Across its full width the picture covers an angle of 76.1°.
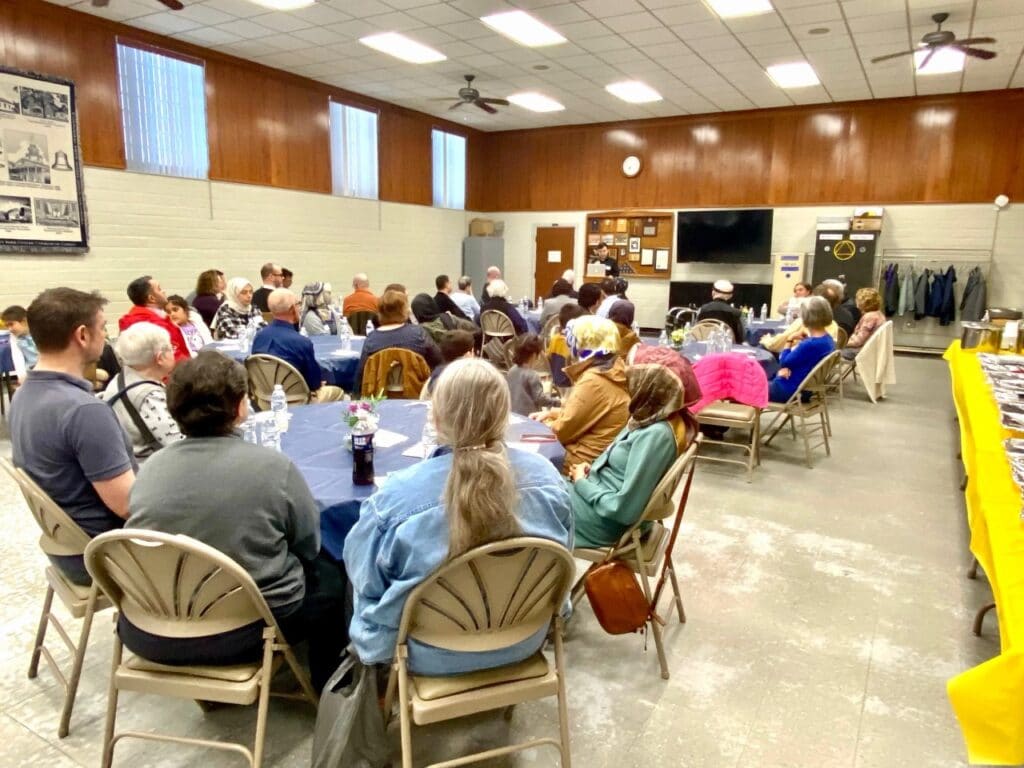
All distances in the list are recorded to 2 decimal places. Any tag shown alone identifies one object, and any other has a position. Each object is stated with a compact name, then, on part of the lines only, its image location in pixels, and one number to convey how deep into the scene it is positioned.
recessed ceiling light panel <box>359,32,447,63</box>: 7.61
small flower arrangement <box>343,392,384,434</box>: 2.24
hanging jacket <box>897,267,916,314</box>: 9.91
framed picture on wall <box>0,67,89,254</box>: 6.42
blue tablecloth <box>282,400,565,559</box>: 2.04
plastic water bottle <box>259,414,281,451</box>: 2.48
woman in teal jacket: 2.26
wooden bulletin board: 11.95
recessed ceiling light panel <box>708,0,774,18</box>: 6.28
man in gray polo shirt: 1.91
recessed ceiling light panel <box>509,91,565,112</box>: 10.30
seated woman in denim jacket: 1.49
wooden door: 12.91
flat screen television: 10.96
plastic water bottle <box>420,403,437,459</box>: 2.42
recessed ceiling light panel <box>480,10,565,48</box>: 6.84
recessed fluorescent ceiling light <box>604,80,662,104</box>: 9.48
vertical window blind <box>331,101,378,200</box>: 10.18
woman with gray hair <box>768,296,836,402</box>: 4.77
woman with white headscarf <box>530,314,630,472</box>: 2.94
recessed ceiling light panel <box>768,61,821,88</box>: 8.42
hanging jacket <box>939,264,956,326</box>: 9.68
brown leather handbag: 2.06
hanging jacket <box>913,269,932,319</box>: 9.85
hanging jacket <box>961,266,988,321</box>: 9.52
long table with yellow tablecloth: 1.44
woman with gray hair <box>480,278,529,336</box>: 7.09
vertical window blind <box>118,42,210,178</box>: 7.48
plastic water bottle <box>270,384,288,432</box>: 2.73
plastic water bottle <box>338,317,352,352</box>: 5.22
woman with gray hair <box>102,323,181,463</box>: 2.40
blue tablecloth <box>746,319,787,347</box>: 7.16
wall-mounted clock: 12.00
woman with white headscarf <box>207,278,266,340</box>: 5.81
